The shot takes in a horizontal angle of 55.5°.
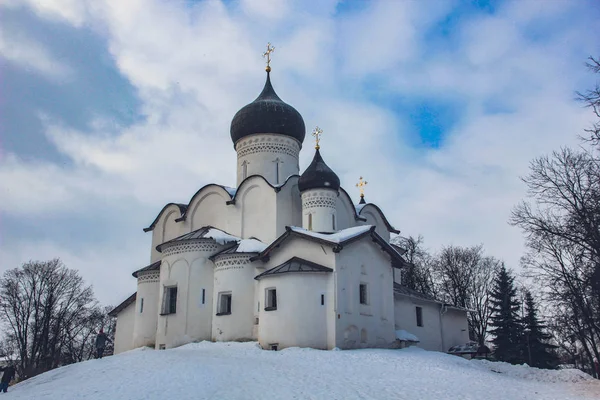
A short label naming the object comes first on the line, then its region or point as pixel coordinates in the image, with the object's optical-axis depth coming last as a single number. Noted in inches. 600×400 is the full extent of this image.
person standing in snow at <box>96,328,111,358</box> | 686.5
